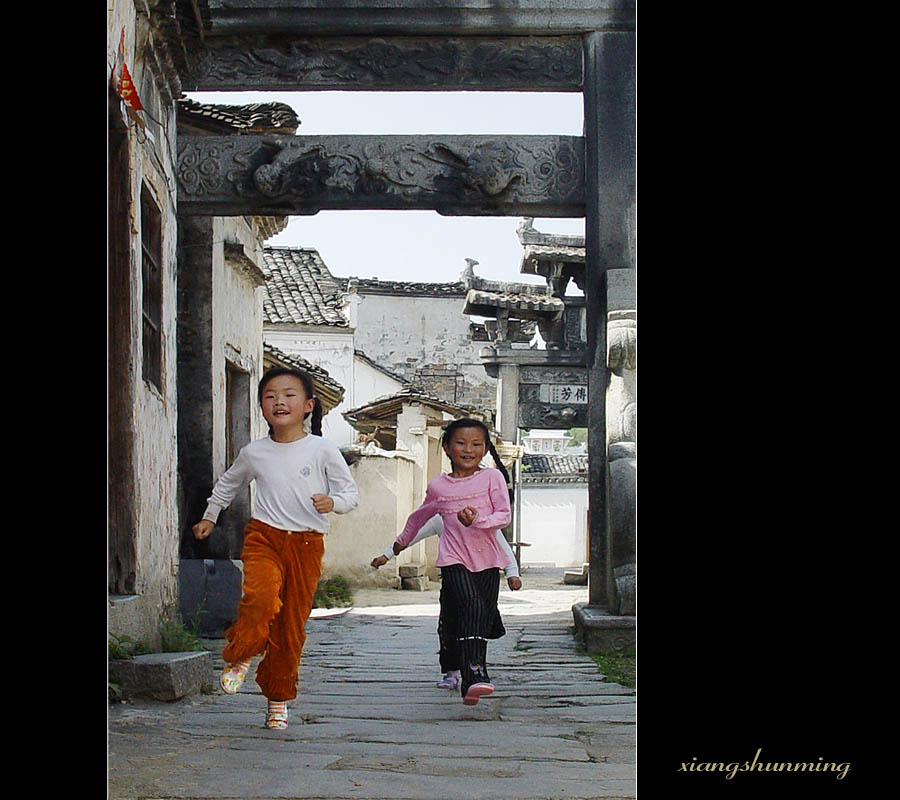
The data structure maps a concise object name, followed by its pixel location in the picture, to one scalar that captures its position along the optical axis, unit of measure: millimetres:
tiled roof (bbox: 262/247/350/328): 22800
